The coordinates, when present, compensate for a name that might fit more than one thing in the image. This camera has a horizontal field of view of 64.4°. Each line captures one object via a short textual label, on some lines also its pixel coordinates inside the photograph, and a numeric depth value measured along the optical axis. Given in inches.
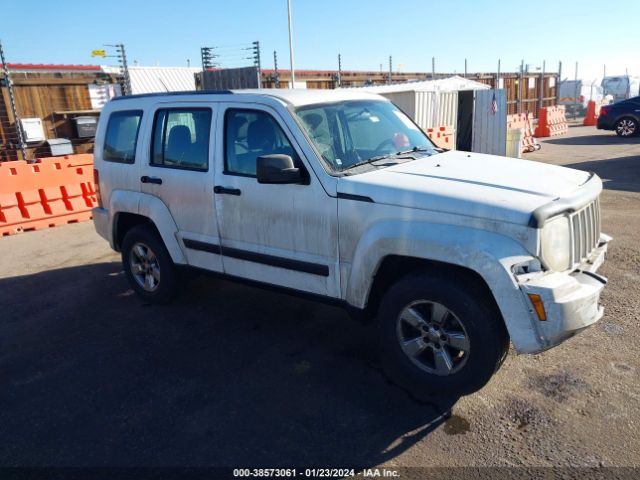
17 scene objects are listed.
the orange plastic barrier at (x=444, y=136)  474.6
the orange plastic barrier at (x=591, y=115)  1080.8
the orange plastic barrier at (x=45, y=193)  332.8
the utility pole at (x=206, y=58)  661.3
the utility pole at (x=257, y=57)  602.9
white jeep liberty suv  118.7
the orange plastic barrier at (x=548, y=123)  888.9
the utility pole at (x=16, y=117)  471.0
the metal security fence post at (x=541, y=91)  991.6
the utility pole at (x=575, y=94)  1358.6
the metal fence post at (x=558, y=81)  1014.1
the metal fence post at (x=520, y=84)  912.3
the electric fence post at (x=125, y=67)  557.1
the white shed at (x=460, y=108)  528.1
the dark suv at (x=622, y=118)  757.9
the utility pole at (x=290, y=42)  595.8
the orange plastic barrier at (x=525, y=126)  677.3
